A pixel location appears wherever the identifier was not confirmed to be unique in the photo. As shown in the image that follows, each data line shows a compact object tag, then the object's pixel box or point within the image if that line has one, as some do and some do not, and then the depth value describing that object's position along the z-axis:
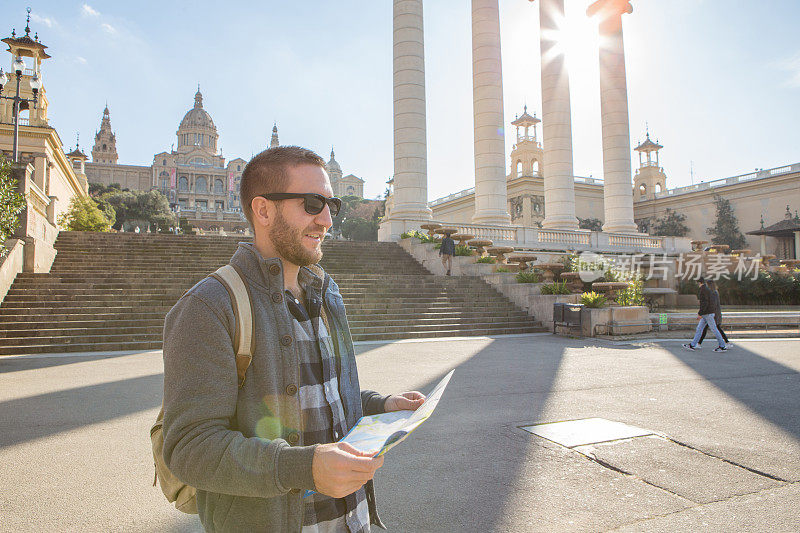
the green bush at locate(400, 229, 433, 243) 23.03
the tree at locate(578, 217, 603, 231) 57.19
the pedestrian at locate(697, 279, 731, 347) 11.18
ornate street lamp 19.33
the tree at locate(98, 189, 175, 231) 70.75
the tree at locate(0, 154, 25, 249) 12.00
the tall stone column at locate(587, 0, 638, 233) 31.77
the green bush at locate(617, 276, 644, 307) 15.00
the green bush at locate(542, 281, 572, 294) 15.63
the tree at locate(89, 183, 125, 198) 85.78
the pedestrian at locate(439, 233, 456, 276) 19.58
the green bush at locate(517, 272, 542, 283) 17.11
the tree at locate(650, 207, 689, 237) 53.34
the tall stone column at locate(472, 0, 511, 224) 27.84
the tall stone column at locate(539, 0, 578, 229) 29.95
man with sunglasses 1.43
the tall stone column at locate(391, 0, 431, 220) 25.70
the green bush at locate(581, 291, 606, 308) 13.85
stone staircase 11.86
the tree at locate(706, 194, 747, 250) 48.47
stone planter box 13.48
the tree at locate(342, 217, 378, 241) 68.81
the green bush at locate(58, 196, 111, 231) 26.44
